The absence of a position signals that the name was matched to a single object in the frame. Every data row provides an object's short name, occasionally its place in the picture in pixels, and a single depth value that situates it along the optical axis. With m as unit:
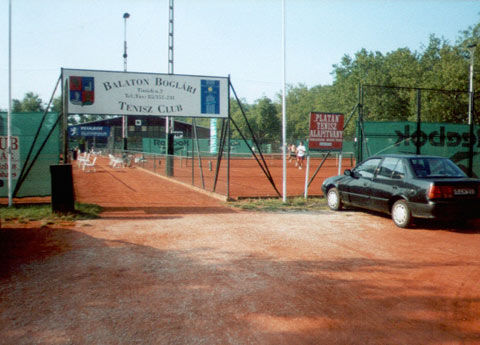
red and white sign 12.95
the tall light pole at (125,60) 32.97
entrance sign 11.61
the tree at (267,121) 83.44
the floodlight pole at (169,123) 21.40
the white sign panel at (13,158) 10.88
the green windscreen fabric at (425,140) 13.84
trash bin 9.81
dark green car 8.39
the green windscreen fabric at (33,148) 11.17
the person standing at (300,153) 31.39
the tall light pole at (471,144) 15.36
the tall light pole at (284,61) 12.59
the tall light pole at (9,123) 10.66
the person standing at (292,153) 38.88
